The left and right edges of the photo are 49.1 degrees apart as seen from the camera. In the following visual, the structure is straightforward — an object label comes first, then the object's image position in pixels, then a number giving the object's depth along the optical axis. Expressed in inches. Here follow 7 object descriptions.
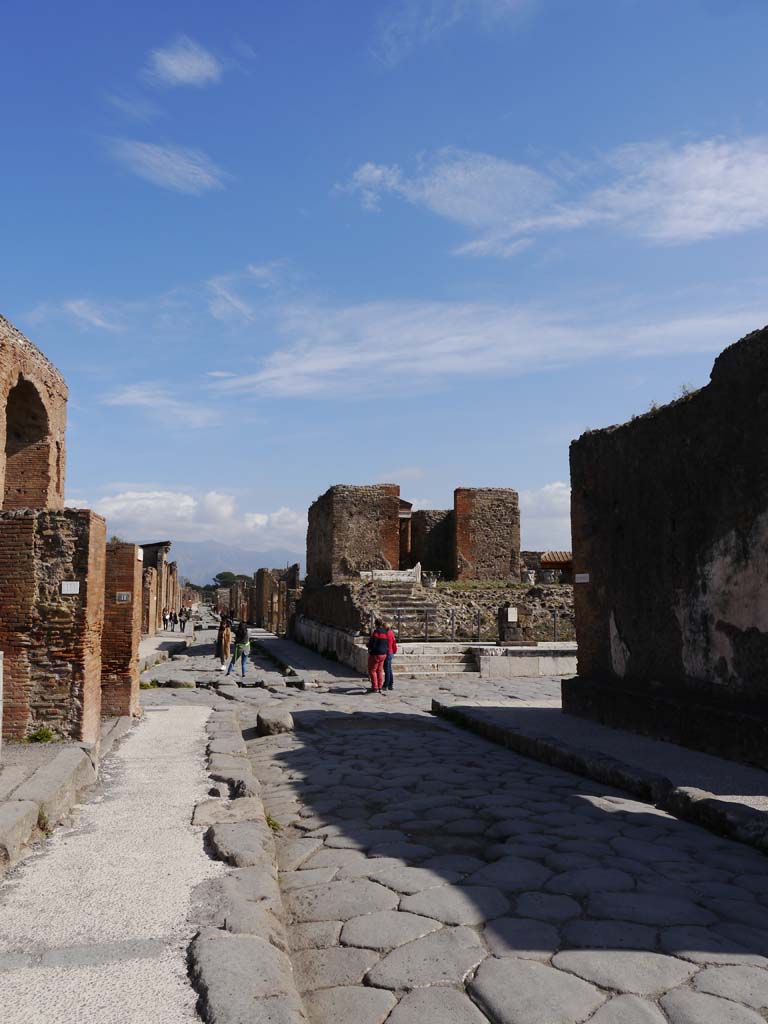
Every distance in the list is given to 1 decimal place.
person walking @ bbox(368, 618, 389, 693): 528.4
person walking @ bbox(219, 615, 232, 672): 751.1
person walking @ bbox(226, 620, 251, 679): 651.5
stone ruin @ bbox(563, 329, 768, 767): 276.1
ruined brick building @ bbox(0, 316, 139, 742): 287.7
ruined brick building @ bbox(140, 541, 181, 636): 1105.4
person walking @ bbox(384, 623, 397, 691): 535.8
